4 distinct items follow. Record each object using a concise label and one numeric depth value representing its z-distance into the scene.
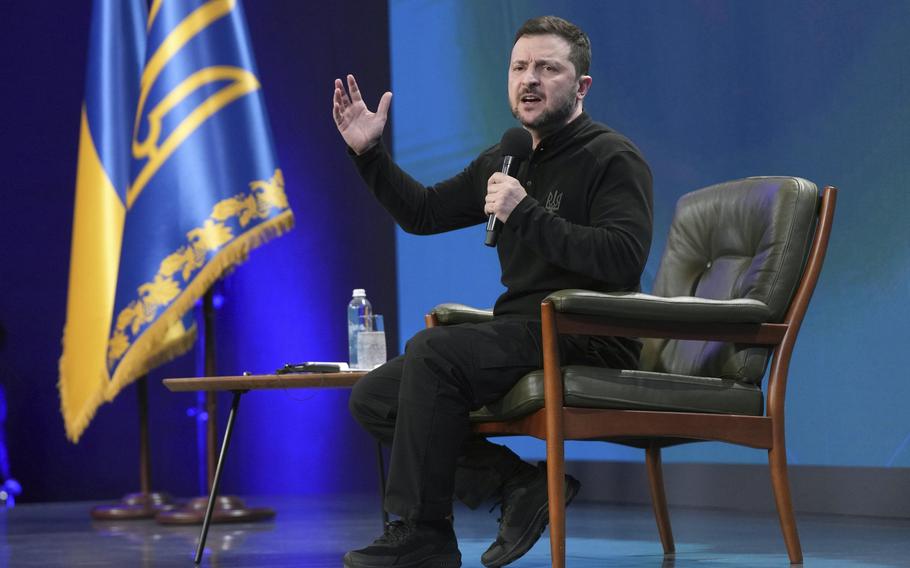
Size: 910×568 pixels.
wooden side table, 5.80
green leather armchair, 4.83
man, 4.80
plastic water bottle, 7.34
